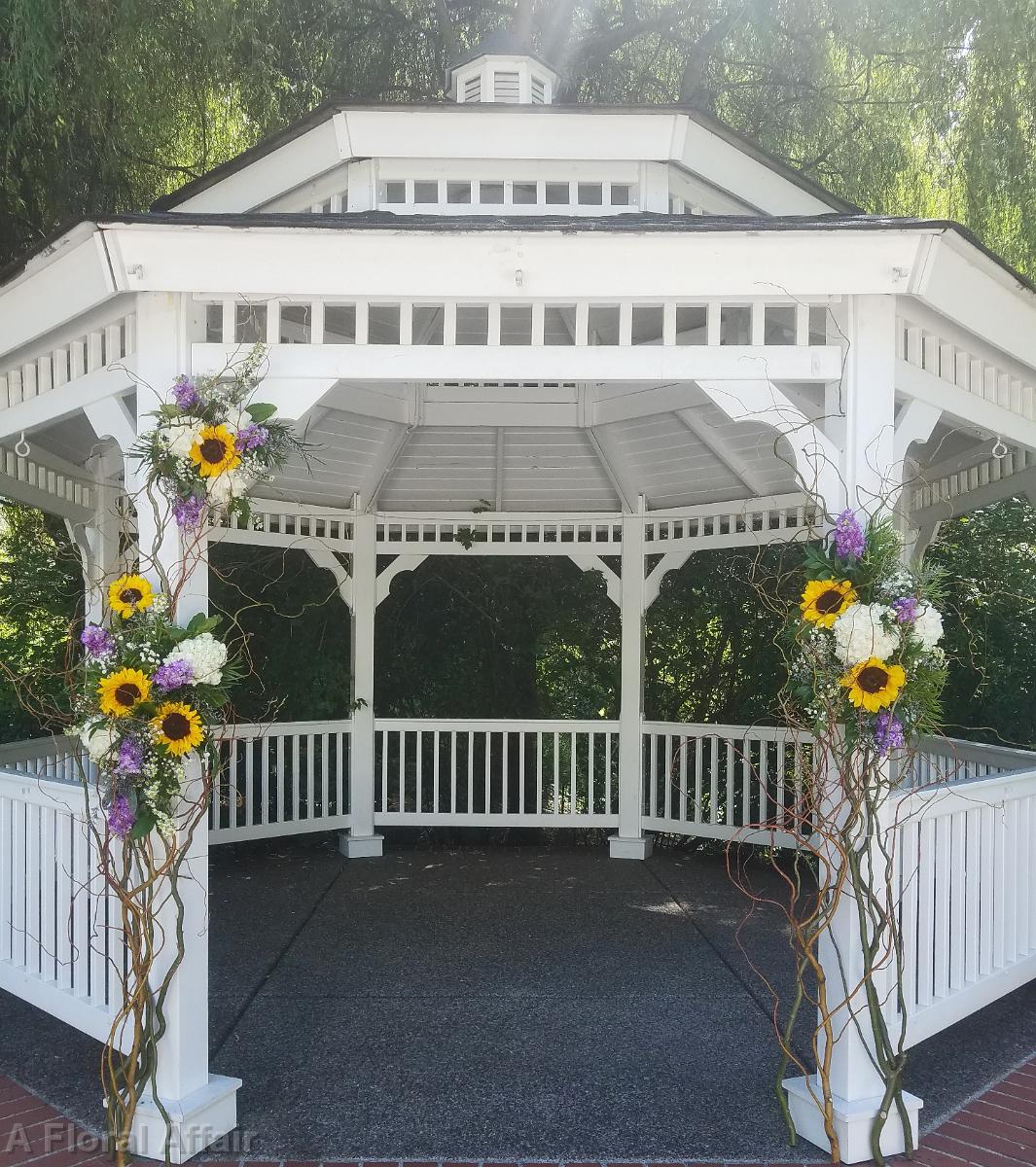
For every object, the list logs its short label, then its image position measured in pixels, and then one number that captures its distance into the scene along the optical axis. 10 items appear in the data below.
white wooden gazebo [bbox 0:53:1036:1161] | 3.49
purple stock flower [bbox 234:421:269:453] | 3.45
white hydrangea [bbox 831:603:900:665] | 3.15
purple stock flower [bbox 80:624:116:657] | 3.29
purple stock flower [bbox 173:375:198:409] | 3.42
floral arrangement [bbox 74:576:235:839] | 3.22
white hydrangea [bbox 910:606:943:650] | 3.21
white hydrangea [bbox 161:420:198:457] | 3.37
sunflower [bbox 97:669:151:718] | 3.18
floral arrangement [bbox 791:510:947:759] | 3.17
